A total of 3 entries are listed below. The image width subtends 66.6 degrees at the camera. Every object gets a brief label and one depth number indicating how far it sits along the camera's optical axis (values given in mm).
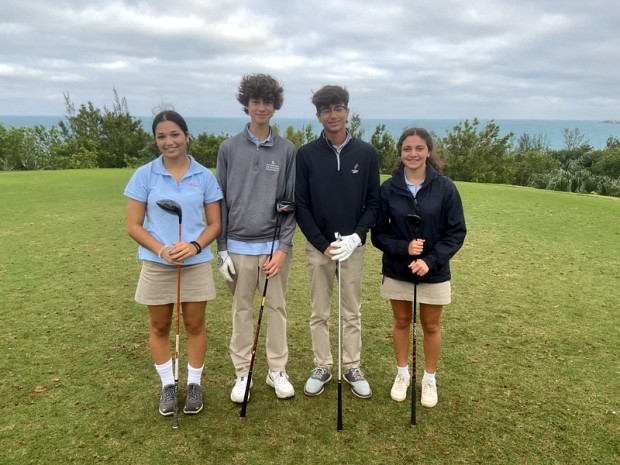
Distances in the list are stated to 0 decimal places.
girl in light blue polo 2699
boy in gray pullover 2891
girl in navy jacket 2873
